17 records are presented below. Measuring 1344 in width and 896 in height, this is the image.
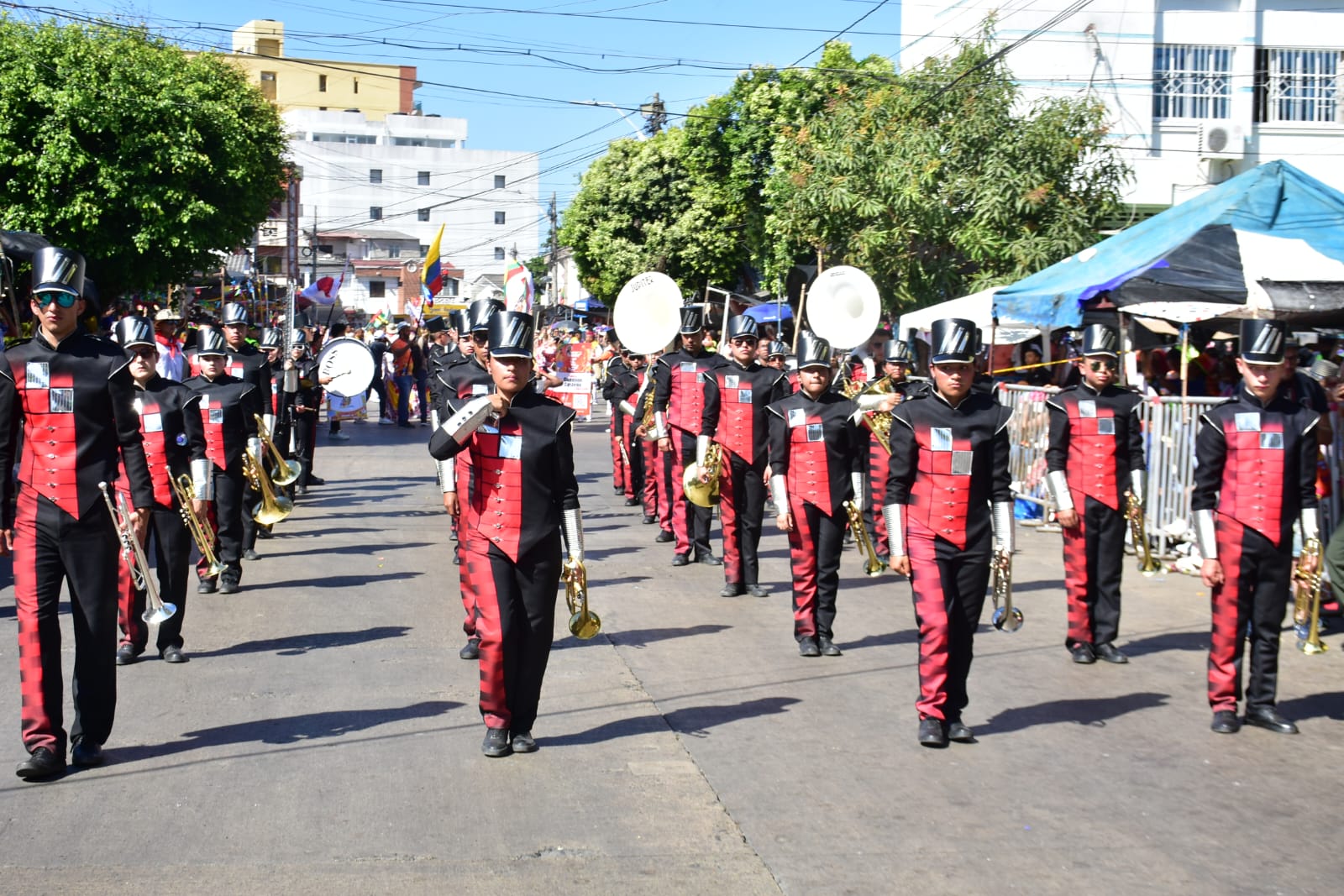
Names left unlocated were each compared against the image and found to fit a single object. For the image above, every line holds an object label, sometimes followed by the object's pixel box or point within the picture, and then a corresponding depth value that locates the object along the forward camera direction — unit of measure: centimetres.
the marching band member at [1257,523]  739
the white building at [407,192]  8600
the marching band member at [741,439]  1138
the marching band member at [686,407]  1281
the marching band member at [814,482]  917
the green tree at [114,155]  2288
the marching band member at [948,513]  697
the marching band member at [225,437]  1102
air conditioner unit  2769
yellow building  9381
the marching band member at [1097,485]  905
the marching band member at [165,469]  872
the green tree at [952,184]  1908
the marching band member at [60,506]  625
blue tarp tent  1224
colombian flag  2747
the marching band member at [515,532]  663
